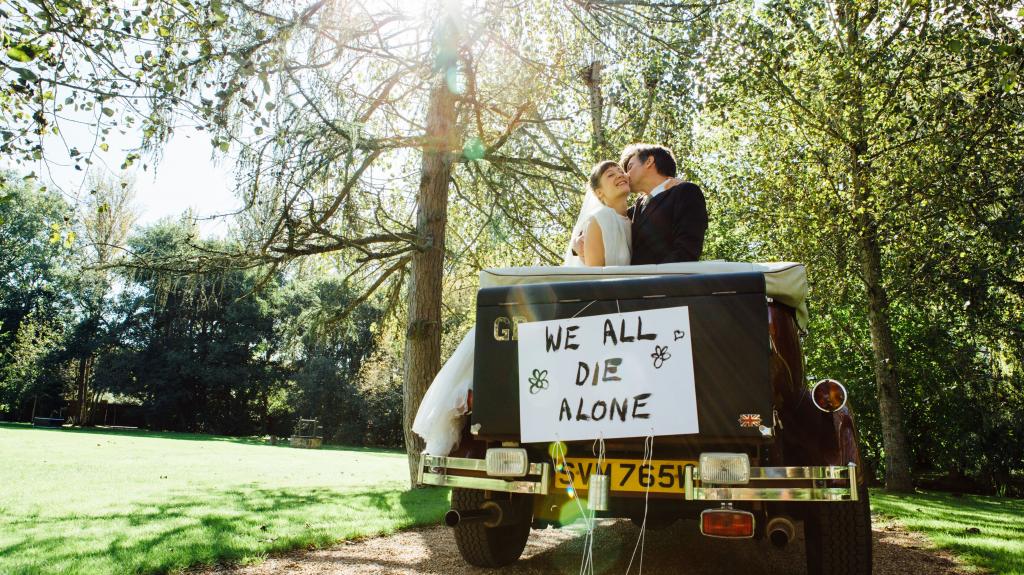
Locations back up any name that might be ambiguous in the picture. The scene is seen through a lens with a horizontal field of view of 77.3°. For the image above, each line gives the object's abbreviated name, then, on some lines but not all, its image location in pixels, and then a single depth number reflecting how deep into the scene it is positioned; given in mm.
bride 3705
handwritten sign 2906
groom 4086
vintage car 2848
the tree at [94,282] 8938
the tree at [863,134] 8516
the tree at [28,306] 36656
